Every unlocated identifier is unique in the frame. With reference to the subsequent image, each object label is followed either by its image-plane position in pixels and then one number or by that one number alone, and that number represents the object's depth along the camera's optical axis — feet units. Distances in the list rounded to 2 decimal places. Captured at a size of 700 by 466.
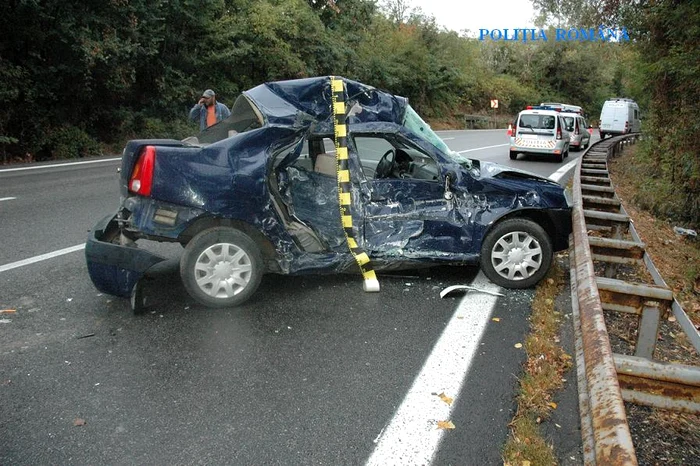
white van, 110.83
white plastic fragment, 16.27
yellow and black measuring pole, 16.08
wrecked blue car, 14.49
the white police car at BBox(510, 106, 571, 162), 59.31
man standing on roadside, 28.58
